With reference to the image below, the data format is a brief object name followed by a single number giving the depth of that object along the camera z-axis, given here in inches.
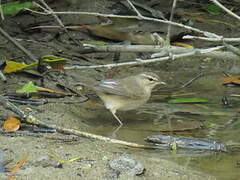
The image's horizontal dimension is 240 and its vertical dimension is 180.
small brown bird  315.6
